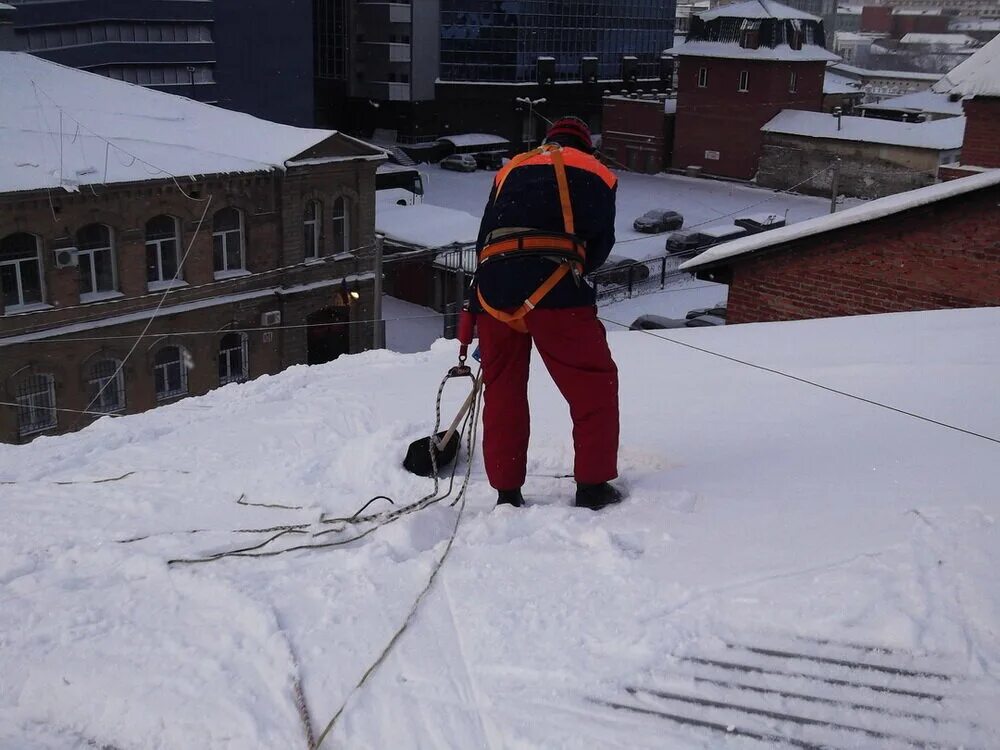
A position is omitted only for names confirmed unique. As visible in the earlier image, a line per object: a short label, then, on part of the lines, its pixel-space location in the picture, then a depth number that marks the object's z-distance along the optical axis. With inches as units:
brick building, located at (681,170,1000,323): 343.0
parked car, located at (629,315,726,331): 654.0
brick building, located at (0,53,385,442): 627.8
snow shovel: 176.4
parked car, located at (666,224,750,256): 1115.3
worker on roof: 155.1
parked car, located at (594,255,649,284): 998.4
